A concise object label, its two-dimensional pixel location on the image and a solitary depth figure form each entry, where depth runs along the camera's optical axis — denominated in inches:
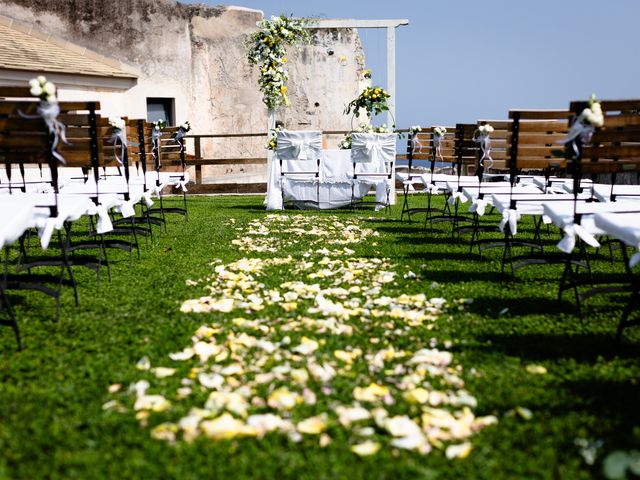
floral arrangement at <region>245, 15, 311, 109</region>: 429.7
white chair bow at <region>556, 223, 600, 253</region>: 135.5
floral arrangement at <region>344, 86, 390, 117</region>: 442.3
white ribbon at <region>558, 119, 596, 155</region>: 141.0
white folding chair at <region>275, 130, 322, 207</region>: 385.7
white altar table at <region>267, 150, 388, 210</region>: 404.2
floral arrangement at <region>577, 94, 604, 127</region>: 136.7
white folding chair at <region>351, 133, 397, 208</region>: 384.2
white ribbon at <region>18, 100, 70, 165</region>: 141.6
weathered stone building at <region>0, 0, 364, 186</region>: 581.0
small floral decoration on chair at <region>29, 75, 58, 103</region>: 140.8
